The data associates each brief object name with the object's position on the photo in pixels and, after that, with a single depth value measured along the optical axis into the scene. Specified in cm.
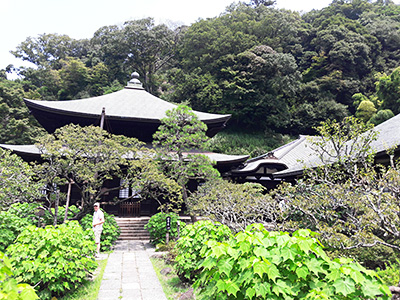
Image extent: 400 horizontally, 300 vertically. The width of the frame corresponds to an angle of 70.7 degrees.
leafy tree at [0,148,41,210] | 858
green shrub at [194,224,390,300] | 243
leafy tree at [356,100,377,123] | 2884
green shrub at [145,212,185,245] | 1039
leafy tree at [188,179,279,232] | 791
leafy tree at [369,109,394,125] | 2489
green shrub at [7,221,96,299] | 462
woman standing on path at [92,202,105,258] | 880
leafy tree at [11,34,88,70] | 4931
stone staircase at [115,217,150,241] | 1229
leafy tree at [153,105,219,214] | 1109
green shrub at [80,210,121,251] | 961
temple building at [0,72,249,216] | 1424
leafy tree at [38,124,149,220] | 949
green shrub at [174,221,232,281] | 573
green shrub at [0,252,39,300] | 191
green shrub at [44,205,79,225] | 1005
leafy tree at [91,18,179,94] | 3753
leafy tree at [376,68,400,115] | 2573
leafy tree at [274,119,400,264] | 431
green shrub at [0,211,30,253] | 684
